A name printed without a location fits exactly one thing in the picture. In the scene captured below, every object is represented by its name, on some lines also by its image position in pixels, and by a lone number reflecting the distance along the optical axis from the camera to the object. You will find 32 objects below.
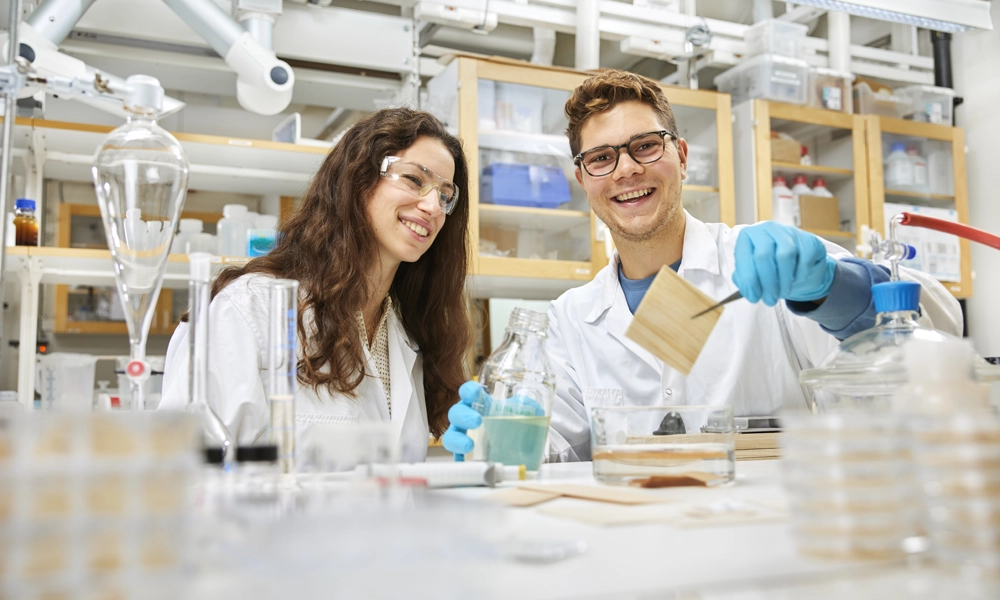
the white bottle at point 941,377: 0.61
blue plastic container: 3.36
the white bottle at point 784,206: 3.75
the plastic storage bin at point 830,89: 3.87
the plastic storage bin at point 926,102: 4.10
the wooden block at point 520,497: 0.78
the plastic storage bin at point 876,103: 4.01
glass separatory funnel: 0.86
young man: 1.80
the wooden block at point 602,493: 0.76
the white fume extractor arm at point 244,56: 2.79
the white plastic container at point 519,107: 3.42
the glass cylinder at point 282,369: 0.85
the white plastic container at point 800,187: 3.85
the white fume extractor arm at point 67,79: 0.94
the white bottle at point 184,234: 2.96
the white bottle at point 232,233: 2.92
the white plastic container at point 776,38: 3.71
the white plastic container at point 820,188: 3.90
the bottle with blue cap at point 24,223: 2.67
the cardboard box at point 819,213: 3.79
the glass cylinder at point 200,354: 0.83
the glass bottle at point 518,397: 1.08
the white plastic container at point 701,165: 3.73
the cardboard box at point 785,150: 3.79
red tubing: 1.27
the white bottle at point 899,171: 3.99
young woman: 1.57
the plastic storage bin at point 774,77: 3.72
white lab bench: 0.43
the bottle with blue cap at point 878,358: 0.91
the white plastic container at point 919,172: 4.00
